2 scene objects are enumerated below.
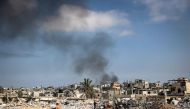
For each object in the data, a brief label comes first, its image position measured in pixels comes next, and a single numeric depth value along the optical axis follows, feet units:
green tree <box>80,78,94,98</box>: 190.70
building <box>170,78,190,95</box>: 161.64
